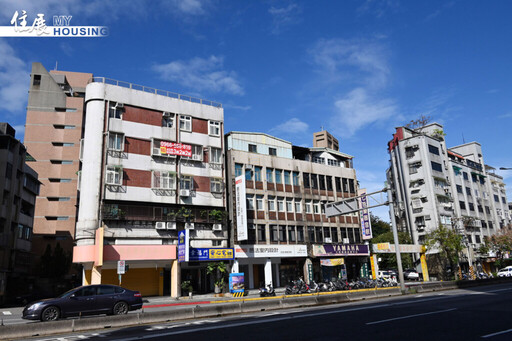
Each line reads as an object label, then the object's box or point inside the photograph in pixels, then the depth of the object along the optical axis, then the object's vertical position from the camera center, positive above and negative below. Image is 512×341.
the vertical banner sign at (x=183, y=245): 33.06 +2.43
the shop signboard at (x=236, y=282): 33.72 -0.91
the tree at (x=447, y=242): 51.09 +2.57
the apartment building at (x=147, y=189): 32.34 +7.63
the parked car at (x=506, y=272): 54.64 -1.86
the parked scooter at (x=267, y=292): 31.13 -1.72
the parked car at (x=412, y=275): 53.44 -1.59
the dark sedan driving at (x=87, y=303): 15.98 -1.07
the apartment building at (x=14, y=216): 41.25 +7.48
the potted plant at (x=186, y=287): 33.94 -1.12
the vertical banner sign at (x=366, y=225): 46.62 +4.81
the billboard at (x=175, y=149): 36.19 +11.67
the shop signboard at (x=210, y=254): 34.25 +1.68
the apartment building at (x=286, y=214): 39.66 +5.90
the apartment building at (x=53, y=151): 56.91 +19.44
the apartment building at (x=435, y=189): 64.31 +12.63
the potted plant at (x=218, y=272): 35.28 +0.08
